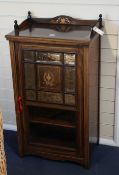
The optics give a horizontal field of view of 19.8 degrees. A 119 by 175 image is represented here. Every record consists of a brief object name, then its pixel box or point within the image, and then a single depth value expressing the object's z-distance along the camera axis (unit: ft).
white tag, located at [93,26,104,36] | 6.97
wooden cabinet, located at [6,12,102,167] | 6.85
